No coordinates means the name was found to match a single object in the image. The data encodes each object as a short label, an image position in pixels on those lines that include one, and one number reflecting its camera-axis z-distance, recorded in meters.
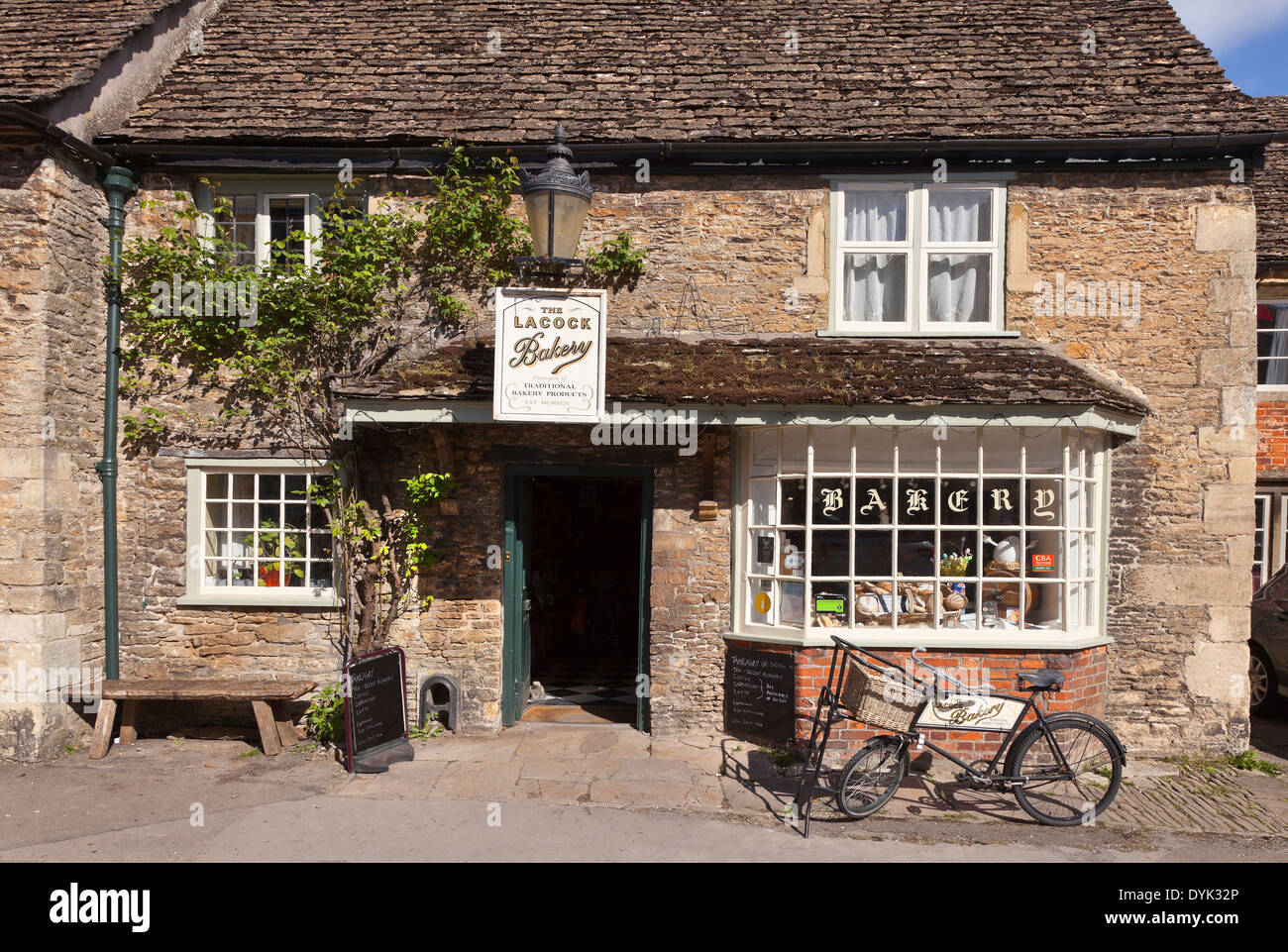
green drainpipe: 7.95
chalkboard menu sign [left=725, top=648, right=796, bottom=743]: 7.46
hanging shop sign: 7.00
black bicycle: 5.94
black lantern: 7.08
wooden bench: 7.48
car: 9.34
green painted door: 8.12
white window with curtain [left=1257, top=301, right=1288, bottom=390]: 11.09
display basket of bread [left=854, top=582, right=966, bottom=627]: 7.48
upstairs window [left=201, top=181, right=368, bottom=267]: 8.37
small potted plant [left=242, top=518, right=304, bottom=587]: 8.28
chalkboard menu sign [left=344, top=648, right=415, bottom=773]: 7.07
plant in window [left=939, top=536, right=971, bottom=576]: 7.46
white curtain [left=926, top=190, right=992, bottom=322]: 8.20
